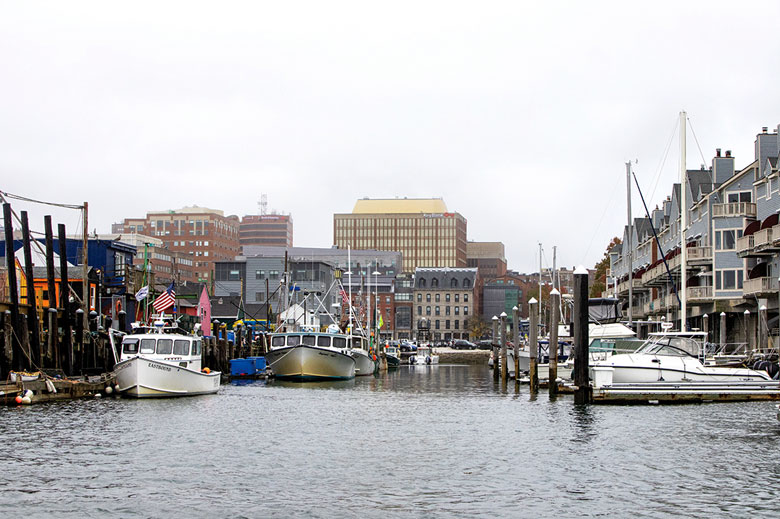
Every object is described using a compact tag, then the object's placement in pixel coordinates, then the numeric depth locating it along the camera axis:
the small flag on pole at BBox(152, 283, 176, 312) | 54.31
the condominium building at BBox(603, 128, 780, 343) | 69.94
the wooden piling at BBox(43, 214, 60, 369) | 49.05
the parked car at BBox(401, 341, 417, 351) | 151.50
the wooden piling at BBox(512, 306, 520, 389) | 63.72
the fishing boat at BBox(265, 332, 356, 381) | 71.88
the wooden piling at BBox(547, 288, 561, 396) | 49.38
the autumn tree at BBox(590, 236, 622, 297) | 145.88
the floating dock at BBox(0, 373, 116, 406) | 43.00
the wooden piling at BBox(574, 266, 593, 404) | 43.56
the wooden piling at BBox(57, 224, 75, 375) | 50.47
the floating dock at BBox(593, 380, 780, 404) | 44.12
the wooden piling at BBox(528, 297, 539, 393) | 54.81
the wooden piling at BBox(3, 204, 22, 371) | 45.17
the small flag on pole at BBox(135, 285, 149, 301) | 57.32
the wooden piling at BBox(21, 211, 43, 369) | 47.22
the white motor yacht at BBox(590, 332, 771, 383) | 47.22
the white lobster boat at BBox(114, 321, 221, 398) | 48.50
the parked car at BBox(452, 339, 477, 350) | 197.00
